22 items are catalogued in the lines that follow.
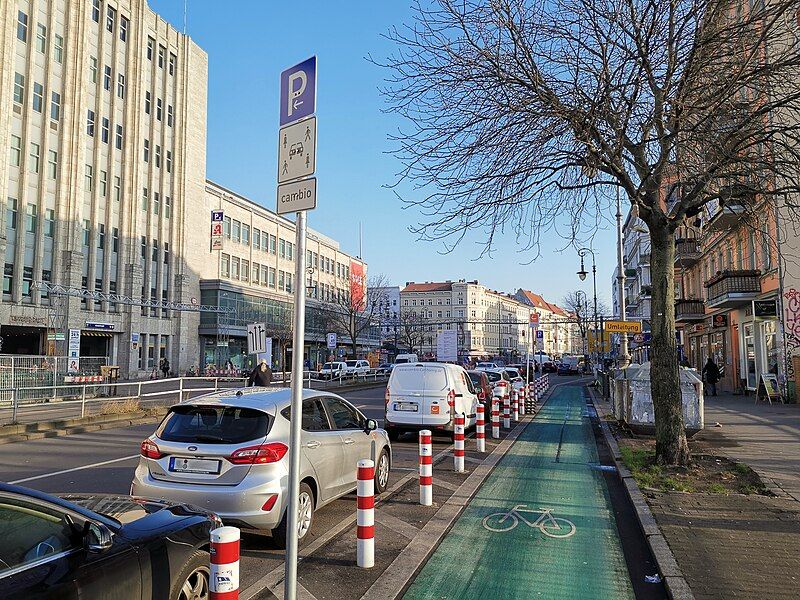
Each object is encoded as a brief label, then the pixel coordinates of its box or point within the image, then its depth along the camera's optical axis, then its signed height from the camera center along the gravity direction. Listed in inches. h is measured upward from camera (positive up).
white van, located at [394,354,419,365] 1786.7 -31.3
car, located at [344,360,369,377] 1727.4 -64.5
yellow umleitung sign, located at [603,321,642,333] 840.9 +29.4
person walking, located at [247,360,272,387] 653.9 -31.2
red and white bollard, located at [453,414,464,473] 380.2 -63.6
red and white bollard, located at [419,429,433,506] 301.6 -62.5
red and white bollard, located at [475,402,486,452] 470.9 -66.9
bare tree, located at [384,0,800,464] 358.0 +147.1
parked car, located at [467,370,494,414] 660.2 -45.6
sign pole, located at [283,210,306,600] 153.6 -17.7
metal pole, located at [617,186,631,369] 983.2 +91.3
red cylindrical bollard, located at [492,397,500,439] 565.1 -67.6
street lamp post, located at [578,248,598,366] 1658.5 +203.5
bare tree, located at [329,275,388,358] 2564.0 +188.9
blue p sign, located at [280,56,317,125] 164.2 +71.3
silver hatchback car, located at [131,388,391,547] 217.6 -42.6
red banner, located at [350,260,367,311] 2674.7 +311.3
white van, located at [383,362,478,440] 530.6 -43.9
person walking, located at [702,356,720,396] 1119.6 -49.4
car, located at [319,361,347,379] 1749.5 -70.5
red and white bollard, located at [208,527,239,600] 128.5 -47.0
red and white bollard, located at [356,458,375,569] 211.3 -62.2
